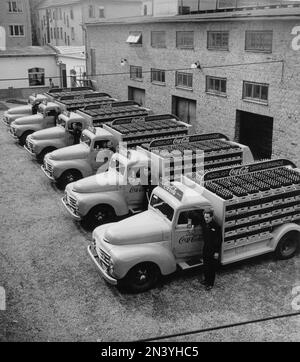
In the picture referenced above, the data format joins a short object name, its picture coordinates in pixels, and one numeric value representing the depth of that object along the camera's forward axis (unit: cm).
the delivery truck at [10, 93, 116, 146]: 2145
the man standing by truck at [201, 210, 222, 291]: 935
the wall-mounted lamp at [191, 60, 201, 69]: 2122
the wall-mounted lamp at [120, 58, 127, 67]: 2803
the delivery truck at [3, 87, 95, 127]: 2403
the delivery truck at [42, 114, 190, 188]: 1546
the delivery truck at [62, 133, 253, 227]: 1242
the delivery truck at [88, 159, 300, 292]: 942
